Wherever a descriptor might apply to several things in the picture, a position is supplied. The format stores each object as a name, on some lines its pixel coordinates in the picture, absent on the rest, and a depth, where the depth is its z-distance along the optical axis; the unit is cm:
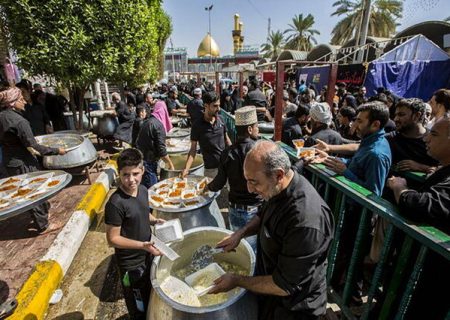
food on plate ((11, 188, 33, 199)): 285
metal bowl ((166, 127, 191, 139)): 691
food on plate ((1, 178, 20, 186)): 322
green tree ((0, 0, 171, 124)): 493
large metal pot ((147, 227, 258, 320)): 159
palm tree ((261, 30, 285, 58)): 5462
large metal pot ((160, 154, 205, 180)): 431
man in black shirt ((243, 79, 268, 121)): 765
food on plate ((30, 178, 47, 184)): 318
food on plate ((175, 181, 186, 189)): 367
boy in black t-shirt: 221
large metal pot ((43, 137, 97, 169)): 495
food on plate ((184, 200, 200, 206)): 311
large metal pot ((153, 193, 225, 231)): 291
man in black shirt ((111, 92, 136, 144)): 749
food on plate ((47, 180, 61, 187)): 294
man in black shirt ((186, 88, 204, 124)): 755
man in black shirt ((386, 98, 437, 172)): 308
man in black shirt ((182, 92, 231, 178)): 412
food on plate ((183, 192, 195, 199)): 331
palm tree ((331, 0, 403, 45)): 2650
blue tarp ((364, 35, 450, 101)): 991
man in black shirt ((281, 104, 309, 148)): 470
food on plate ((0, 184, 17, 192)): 307
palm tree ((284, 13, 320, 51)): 4201
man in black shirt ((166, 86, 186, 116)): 1096
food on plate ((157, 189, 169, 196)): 348
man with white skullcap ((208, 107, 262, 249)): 293
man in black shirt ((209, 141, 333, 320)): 147
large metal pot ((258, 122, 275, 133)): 586
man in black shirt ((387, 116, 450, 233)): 158
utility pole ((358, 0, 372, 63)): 1218
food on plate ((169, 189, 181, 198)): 340
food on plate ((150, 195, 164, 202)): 328
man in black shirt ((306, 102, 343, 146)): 360
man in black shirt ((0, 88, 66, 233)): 366
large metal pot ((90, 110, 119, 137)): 787
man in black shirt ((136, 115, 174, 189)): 444
